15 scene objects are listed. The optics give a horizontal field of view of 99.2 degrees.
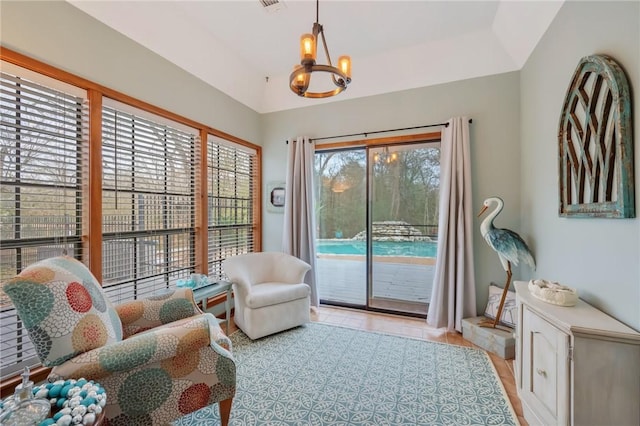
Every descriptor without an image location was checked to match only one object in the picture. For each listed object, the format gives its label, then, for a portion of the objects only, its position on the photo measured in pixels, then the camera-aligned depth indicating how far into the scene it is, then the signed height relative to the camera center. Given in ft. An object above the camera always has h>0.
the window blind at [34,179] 5.40 +0.74
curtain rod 9.93 +3.21
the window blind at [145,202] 7.14 +0.31
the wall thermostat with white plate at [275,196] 12.53 +0.75
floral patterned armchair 3.82 -2.11
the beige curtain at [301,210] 11.58 +0.09
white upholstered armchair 8.64 -2.65
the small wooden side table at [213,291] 8.02 -2.39
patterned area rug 5.50 -4.14
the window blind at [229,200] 10.53 +0.53
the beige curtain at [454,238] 9.28 -0.91
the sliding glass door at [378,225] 10.80 -0.56
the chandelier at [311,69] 5.65 +3.10
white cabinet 3.78 -2.29
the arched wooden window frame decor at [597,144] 4.22 +1.22
